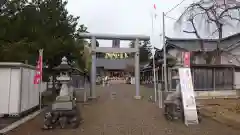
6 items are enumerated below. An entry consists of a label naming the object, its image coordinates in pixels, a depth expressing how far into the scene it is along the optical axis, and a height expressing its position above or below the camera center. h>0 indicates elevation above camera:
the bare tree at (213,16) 13.73 +5.02
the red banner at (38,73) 7.79 +0.04
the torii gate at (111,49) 12.35 +1.92
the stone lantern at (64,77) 6.73 -0.11
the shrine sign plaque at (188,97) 6.32 -0.93
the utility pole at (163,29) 11.86 +3.30
